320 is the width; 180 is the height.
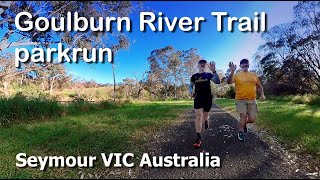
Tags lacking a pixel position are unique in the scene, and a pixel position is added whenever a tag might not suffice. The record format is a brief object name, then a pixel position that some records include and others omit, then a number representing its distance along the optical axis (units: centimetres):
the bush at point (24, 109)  659
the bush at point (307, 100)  1370
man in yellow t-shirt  326
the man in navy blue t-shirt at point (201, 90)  287
